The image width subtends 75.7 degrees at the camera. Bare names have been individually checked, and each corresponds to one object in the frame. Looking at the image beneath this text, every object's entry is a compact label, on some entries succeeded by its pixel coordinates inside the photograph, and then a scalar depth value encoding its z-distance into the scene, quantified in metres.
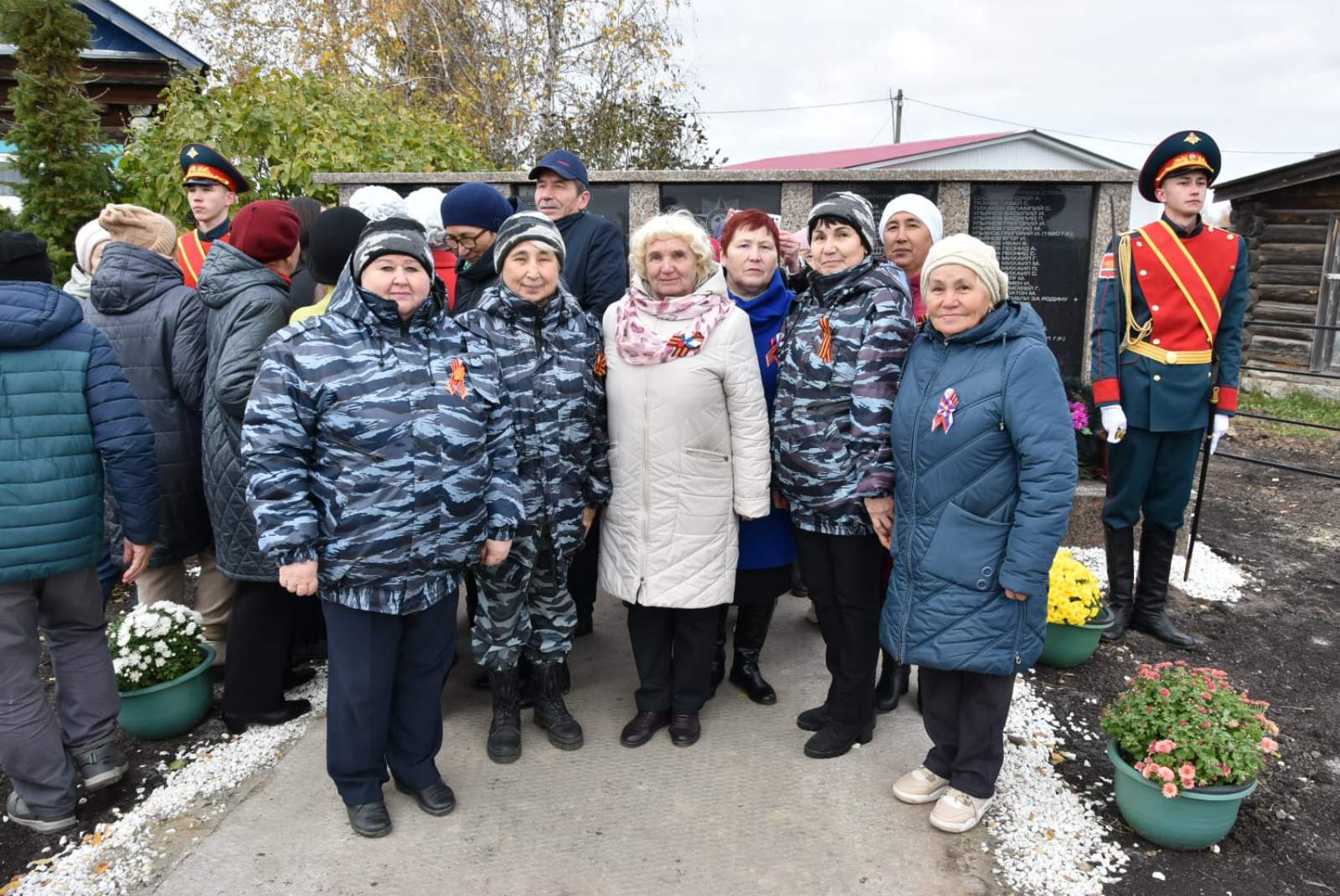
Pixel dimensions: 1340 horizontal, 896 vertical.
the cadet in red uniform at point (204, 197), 3.80
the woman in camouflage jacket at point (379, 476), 2.30
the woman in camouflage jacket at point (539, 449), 2.82
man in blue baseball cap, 3.76
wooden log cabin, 11.45
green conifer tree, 6.56
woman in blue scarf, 3.14
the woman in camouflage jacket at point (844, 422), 2.75
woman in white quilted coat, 2.87
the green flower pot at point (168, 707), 3.16
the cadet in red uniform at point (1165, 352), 3.94
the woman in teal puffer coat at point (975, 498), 2.36
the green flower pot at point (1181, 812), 2.53
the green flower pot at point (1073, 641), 3.75
